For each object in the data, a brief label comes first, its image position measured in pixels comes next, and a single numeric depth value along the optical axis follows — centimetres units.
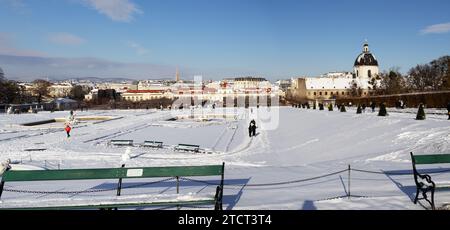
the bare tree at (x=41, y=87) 14080
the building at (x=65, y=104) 9038
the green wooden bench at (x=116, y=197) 671
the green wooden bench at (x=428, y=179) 718
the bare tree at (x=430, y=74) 7128
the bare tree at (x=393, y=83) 6516
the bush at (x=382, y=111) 2816
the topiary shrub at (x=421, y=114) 2286
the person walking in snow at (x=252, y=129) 2905
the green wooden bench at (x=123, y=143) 2412
